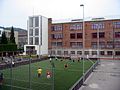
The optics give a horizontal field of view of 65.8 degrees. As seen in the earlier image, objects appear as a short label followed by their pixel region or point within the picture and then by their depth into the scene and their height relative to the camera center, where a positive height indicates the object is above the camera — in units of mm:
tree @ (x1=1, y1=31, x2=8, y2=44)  31114 +2306
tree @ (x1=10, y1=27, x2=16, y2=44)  34904 +3168
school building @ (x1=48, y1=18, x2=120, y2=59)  29582 +2967
